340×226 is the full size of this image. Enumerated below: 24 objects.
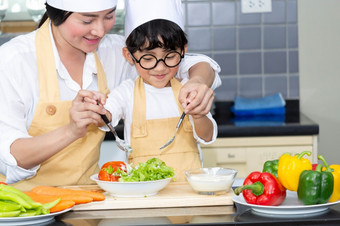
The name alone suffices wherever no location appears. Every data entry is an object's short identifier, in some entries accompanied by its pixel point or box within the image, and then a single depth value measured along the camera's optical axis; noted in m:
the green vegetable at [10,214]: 1.57
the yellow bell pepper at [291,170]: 1.66
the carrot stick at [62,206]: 1.63
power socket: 3.19
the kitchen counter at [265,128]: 2.69
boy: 1.99
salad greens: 1.76
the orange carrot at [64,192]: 1.74
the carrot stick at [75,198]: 1.71
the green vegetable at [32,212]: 1.58
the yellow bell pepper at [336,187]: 1.64
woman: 1.87
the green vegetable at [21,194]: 1.59
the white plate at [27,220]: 1.57
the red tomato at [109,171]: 1.78
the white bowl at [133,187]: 1.74
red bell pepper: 1.62
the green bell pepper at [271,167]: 1.74
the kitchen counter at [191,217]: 1.55
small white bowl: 1.72
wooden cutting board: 1.71
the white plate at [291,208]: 1.60
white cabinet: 2.70
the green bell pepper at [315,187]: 1.60
